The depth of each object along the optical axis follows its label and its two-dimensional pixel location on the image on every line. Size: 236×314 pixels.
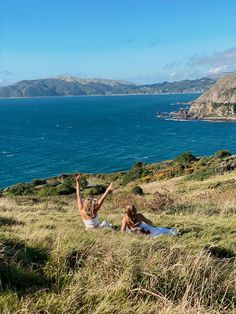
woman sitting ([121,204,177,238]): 8.87
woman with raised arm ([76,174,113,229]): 9.56
